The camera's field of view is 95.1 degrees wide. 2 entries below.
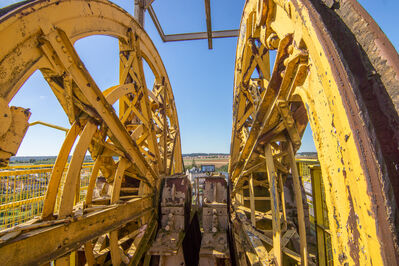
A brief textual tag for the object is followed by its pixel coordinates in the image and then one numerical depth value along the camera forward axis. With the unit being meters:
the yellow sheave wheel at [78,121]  1.38
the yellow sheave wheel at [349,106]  0.80
